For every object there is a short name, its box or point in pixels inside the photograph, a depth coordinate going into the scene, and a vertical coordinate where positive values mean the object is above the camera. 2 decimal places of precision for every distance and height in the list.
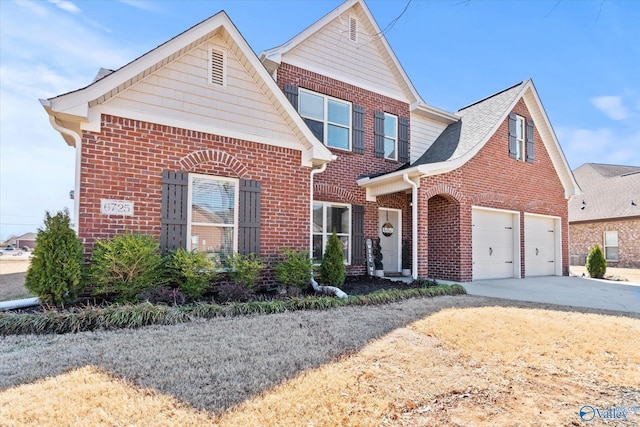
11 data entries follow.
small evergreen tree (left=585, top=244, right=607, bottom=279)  12.30 -1.00
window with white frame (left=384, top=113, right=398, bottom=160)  11.09 +3.09
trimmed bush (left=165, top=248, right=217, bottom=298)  5.84 -0.68
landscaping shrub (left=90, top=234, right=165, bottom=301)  5.25 -0.56
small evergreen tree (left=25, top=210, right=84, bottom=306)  4.90 -0.52
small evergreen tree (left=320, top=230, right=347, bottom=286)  7.61 -0.73
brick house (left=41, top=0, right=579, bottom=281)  6.00 +1.72
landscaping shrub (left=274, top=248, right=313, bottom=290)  6.85 -0.77
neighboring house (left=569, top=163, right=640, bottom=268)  18.02 +0.87
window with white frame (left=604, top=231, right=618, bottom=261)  18.77 -0.51
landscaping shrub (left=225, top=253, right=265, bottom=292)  6.39 -0.72
